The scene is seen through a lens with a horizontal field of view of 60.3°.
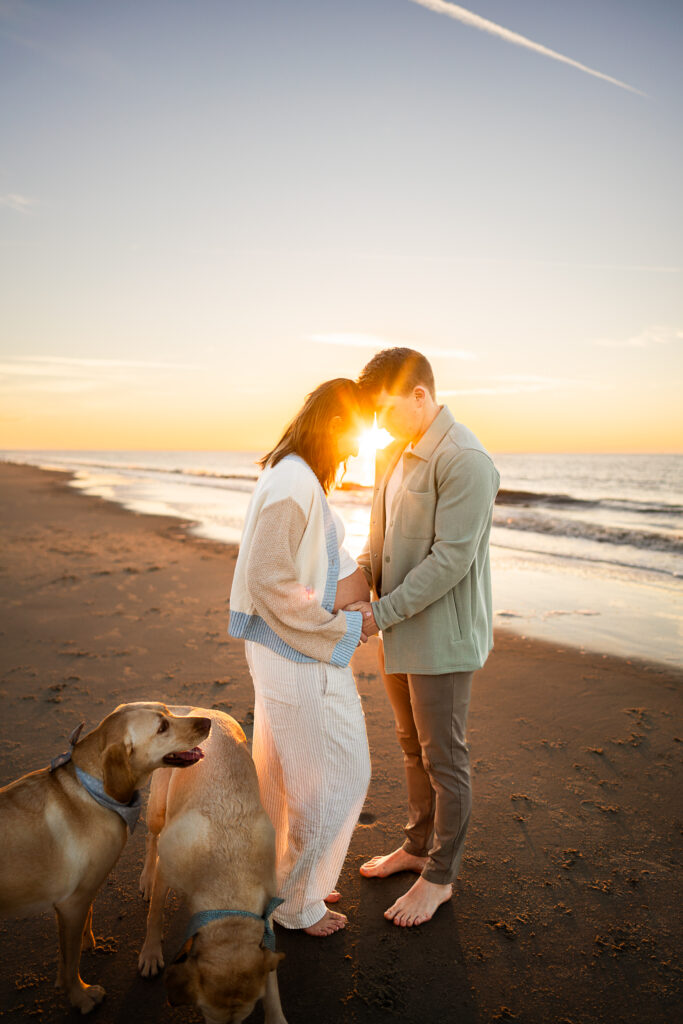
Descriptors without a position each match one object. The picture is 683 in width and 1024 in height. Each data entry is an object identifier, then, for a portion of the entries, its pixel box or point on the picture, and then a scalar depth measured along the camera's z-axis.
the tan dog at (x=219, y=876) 1.89
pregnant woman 2.39
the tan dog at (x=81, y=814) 2.35
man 2.68
